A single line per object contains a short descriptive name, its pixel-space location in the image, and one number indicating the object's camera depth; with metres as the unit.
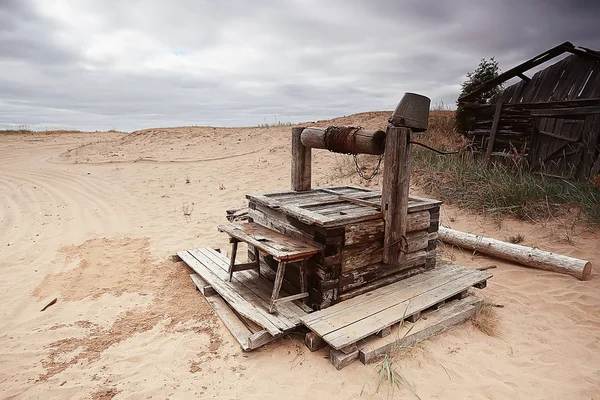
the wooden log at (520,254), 4.42
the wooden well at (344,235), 3.27
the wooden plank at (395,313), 2.82
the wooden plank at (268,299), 3.11
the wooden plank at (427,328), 2.88
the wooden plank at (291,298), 3.22
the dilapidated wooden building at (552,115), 7.95
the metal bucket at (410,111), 3.19
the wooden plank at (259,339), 2.97
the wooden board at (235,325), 3.00
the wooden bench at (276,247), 3.08
